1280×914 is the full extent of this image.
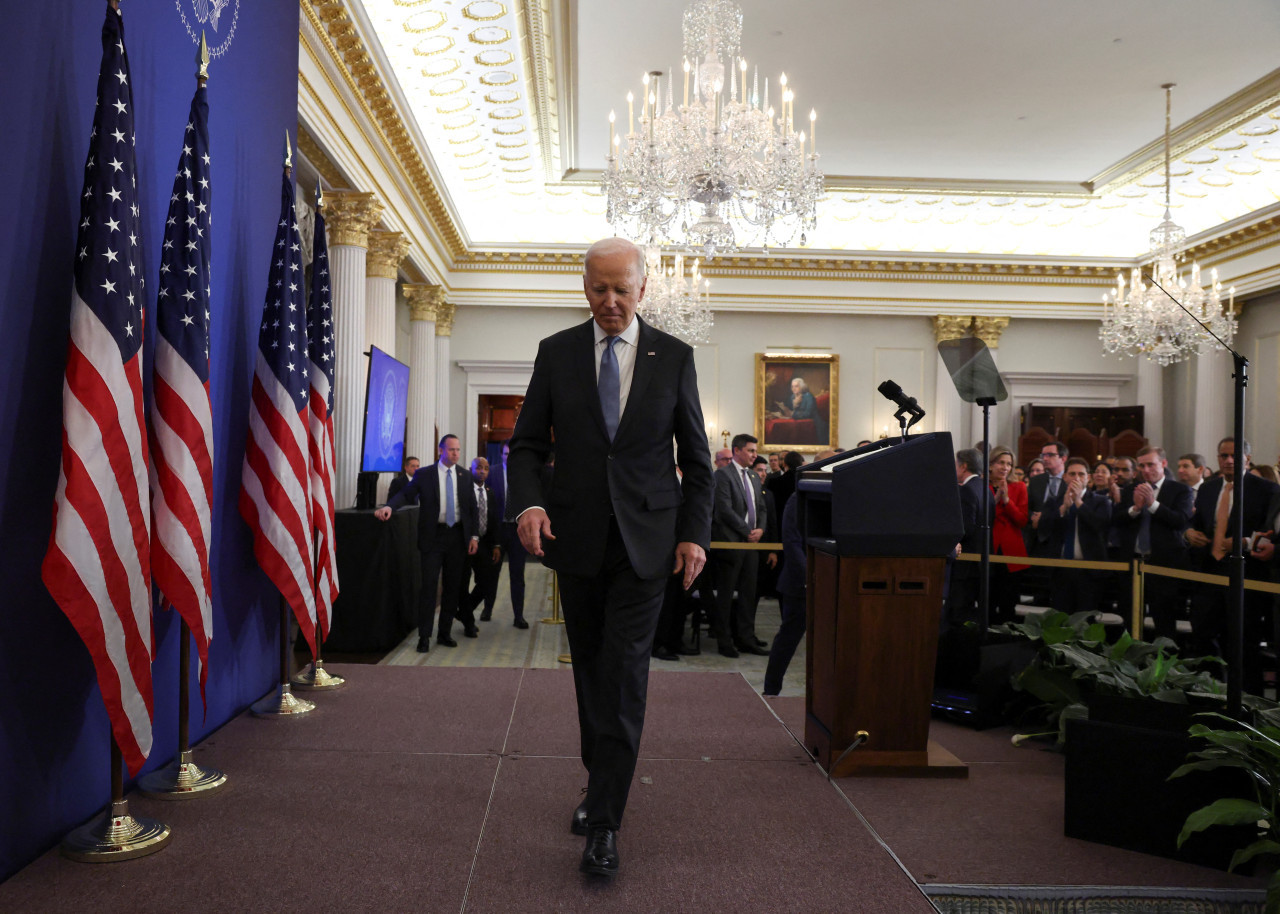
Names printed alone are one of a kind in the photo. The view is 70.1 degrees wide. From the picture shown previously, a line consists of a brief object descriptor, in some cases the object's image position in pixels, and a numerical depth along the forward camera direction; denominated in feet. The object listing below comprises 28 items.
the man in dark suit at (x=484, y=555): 25.53
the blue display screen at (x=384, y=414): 24.40
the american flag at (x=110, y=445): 7.25
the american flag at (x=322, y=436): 12.96
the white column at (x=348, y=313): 28.84
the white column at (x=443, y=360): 47.85
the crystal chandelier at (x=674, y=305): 37.09
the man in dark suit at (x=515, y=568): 27.14
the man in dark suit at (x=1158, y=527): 21.07
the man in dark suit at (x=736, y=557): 23.77
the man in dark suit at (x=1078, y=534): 22.03
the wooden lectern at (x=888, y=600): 9.82
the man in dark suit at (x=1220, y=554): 19.26
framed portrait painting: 49.14
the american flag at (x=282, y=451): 11.42
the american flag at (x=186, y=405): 8.55
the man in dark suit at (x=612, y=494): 7.66
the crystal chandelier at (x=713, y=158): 23.40
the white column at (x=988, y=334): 49.06
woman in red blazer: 23.89
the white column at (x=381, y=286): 33.37
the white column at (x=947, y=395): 49.08
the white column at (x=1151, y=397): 49.08
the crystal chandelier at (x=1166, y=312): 31.86
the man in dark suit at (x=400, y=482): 27.02
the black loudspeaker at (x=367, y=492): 24.07
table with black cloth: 22.47
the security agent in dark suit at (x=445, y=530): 23.45
